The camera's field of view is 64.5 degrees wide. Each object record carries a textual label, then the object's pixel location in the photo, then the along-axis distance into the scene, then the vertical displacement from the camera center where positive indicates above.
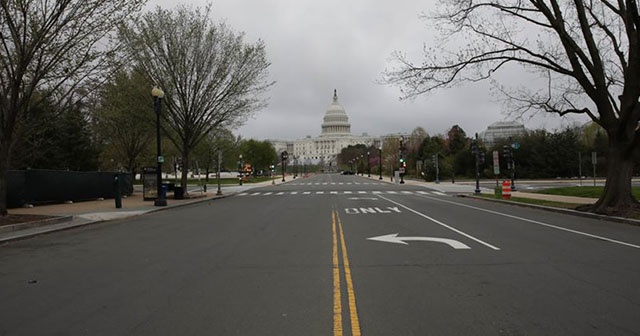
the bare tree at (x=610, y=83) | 17.70 +3.10
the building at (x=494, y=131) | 135.57 +11.37
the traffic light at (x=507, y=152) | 39.17 +1.39
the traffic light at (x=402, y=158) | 63.29 +1.74
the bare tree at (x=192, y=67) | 30.83 +6.86
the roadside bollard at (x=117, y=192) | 24.41 -0.74
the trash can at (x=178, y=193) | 32.91 -1.12
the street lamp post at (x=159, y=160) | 25.00 +0.82
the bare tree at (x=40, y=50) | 15.90 +4.24
